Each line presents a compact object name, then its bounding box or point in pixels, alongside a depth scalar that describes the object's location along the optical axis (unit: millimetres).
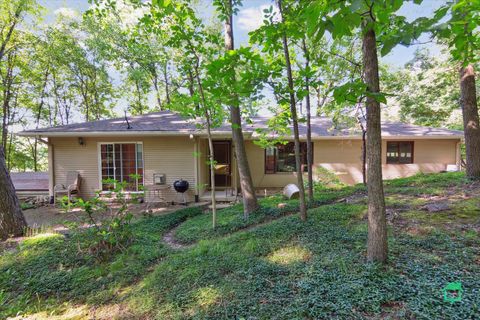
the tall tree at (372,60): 1423
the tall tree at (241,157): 5262
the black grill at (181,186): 7293
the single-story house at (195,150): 7758
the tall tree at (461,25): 1397
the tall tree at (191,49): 4016
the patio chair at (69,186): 7551
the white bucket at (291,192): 6495
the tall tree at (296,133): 3809
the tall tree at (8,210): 4438
